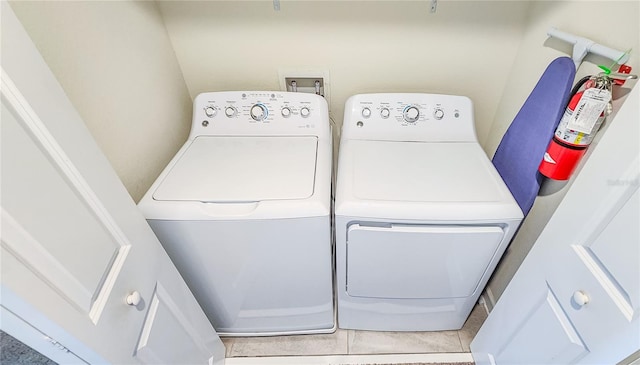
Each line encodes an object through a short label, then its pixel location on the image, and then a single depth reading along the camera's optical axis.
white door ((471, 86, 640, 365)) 0.64
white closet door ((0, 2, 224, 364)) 0.50
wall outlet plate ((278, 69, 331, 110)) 1.53
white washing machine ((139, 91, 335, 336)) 1.04
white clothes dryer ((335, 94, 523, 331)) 1.04
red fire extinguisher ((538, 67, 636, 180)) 0.89
